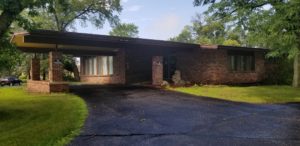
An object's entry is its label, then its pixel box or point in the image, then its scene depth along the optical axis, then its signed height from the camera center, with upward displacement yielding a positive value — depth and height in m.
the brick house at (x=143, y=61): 10.83 +0.77
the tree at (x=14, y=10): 6.01 +2.04
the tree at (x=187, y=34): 41.37 +8.05
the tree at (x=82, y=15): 24.31 +7.55
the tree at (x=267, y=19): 9.60 +2.74
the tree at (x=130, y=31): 42.71 +9.49
